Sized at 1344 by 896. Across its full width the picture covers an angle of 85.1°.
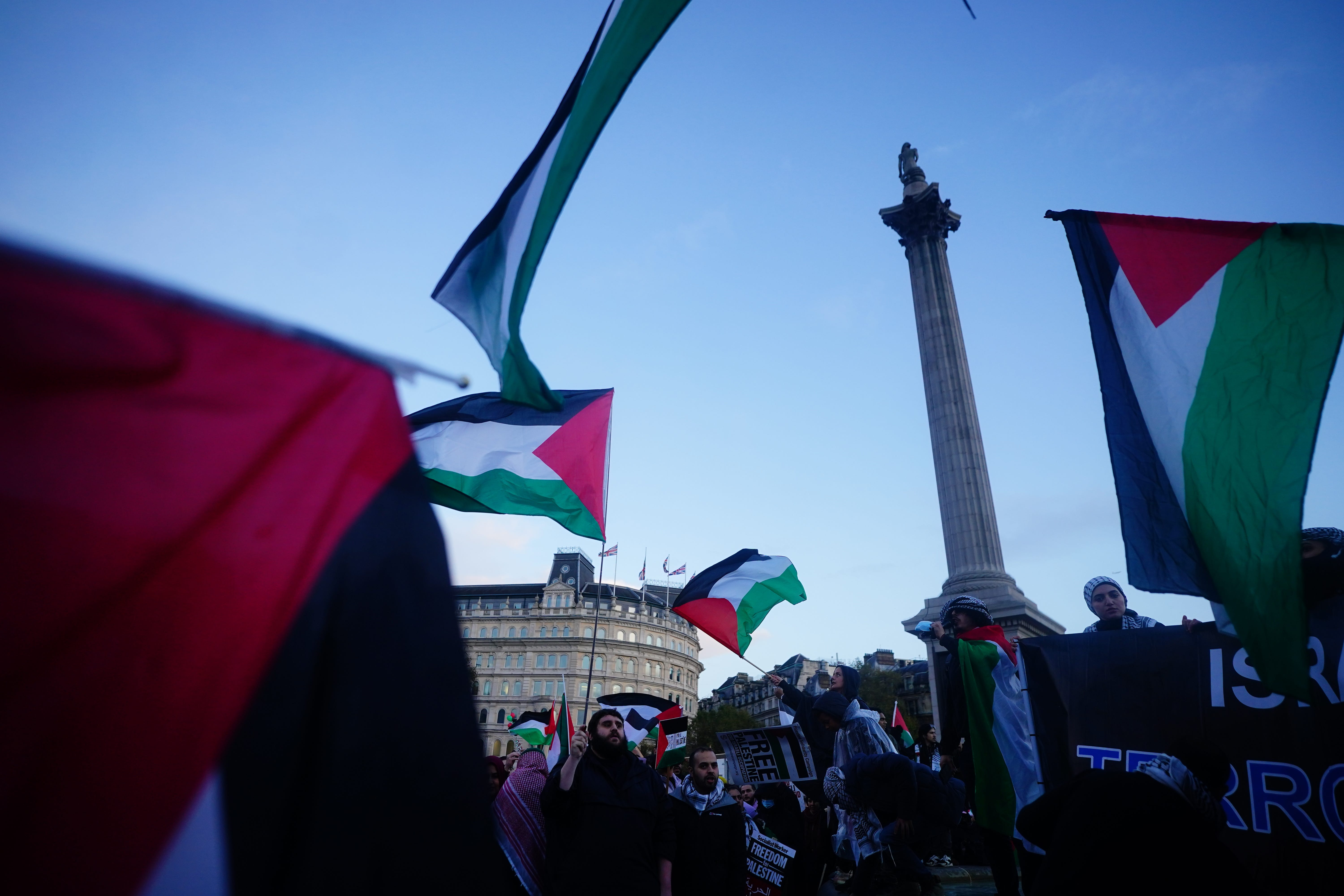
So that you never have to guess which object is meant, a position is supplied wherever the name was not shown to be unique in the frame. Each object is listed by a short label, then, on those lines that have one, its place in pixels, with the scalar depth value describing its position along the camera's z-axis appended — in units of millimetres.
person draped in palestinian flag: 5238
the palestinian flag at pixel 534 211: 3344
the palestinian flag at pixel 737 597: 9477
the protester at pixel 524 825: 4488
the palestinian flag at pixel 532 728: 17297
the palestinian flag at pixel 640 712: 11141
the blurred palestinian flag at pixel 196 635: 1366
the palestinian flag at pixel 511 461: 6527
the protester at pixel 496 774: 6109
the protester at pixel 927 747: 10320
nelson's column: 22812
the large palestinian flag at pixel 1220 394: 3348
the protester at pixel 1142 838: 2754
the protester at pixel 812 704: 7199
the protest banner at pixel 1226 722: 3703
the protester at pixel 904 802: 5203
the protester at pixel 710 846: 5000
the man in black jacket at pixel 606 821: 4074
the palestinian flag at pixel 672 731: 10281
